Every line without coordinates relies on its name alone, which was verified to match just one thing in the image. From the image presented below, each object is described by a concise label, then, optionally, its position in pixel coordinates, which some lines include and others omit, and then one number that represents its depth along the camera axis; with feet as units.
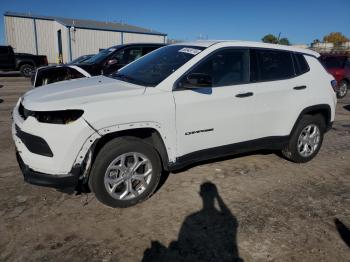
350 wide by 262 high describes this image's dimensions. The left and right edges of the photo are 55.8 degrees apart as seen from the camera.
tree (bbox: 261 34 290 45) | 278.26
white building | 110.73
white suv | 10.64
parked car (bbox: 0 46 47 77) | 64.64
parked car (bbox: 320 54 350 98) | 43.57
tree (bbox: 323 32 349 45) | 307.48
